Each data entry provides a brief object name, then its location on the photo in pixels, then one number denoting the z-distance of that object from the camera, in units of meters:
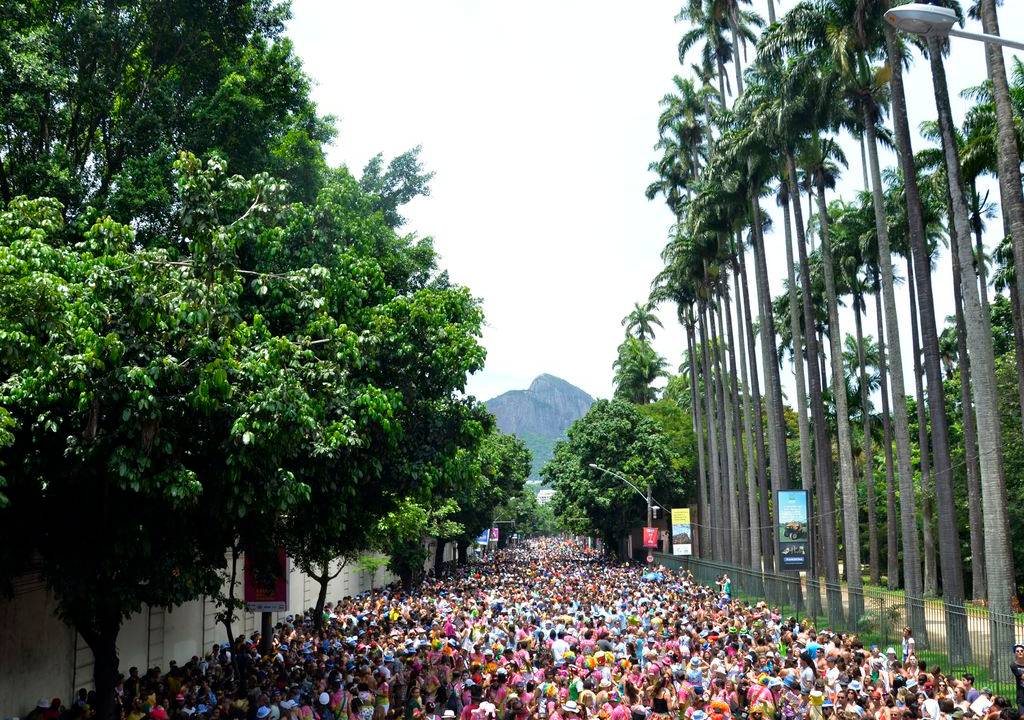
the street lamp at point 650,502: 59.67
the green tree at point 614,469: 70.25
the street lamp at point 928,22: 8.41
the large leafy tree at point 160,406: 11.45
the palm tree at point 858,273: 45.90
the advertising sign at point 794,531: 32.72
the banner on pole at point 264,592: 20.67
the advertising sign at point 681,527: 54.97
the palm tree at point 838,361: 36.28
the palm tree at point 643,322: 98.56
